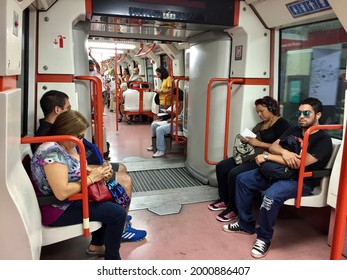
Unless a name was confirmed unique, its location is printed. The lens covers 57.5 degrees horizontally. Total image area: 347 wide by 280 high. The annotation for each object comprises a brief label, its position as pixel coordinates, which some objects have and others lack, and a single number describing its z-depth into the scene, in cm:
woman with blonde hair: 201
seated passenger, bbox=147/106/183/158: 574
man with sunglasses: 262
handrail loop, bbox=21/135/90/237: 193
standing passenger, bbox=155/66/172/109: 677
